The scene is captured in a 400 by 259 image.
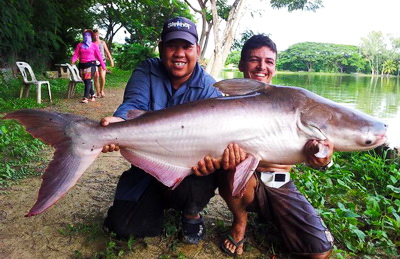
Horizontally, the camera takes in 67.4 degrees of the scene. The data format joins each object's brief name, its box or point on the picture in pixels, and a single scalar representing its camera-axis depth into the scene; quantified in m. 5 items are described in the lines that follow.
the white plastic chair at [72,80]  9.28
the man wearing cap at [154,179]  2.49
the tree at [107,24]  27.98
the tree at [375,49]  75.19
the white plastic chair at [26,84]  7.72
